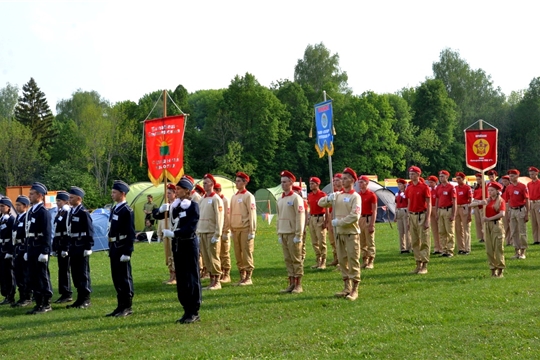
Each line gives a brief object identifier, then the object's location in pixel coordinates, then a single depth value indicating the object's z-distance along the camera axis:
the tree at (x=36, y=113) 73.44
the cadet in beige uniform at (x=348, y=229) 11.44
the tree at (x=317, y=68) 76.69
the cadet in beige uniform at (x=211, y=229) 13.78
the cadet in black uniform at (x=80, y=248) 12.27
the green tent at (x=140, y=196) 30.78
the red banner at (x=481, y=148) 17.34
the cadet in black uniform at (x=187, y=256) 10.27
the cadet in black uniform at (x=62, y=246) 12.68
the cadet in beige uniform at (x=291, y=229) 12.57
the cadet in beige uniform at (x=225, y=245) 14.59
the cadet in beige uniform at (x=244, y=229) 14.13
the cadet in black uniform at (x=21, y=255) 12.81
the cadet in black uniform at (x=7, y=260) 13.48
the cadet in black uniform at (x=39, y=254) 11.90
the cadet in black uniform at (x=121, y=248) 10.91
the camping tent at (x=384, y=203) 33.94
